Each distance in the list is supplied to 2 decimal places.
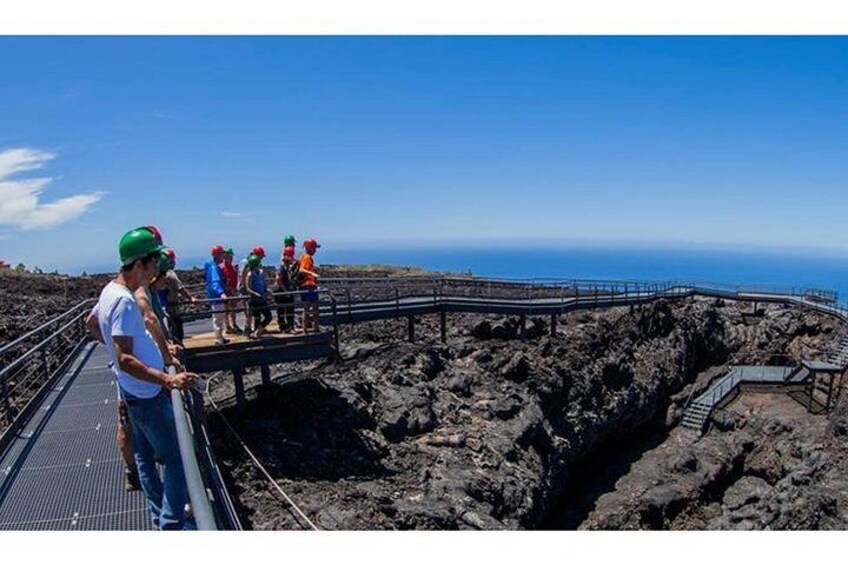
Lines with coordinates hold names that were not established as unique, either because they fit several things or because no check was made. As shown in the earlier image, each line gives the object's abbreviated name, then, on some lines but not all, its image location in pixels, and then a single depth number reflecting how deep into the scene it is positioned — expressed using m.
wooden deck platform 11.32
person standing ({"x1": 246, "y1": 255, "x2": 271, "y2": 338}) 12.14
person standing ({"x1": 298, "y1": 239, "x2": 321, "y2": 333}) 12.74
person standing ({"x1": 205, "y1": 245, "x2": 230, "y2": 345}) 12.35
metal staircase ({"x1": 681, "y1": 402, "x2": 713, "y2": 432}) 27.92
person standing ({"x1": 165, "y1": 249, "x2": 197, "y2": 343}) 11.18
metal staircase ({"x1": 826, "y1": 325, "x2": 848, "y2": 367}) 31.22
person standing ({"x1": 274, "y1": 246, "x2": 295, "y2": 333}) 13.40
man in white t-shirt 4.41
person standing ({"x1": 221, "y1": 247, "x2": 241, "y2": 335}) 12.69
